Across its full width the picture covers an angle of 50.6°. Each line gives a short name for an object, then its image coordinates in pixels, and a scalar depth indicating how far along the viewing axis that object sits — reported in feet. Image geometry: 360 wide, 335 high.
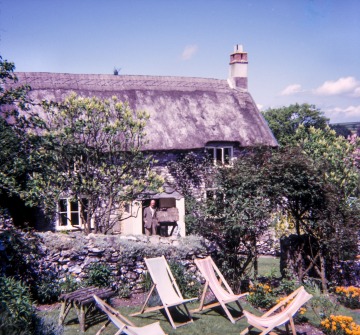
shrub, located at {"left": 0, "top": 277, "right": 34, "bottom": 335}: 15.87
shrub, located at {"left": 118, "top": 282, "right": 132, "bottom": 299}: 27.66
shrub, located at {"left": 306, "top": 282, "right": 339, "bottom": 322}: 24.04
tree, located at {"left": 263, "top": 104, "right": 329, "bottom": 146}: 124.16
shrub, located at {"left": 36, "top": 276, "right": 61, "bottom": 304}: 25.84
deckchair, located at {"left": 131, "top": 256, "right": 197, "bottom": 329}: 23.00
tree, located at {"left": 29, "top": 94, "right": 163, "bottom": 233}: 33.68
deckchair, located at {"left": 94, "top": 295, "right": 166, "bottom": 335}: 18.16
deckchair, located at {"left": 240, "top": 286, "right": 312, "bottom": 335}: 19.40
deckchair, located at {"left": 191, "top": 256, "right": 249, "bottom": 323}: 23.78
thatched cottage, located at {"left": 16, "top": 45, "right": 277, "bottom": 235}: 49.08
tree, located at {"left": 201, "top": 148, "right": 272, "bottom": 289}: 28.22
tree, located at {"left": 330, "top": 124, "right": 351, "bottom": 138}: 157.28
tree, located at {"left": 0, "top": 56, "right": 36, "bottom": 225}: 23.06
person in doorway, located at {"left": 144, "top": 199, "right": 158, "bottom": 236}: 40.96
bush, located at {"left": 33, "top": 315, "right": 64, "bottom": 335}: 18.38
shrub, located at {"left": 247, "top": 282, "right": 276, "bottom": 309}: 26.17
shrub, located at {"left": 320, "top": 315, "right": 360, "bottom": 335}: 19.68
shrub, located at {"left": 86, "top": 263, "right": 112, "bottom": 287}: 27.14
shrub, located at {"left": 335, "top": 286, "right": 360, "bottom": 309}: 26.40
